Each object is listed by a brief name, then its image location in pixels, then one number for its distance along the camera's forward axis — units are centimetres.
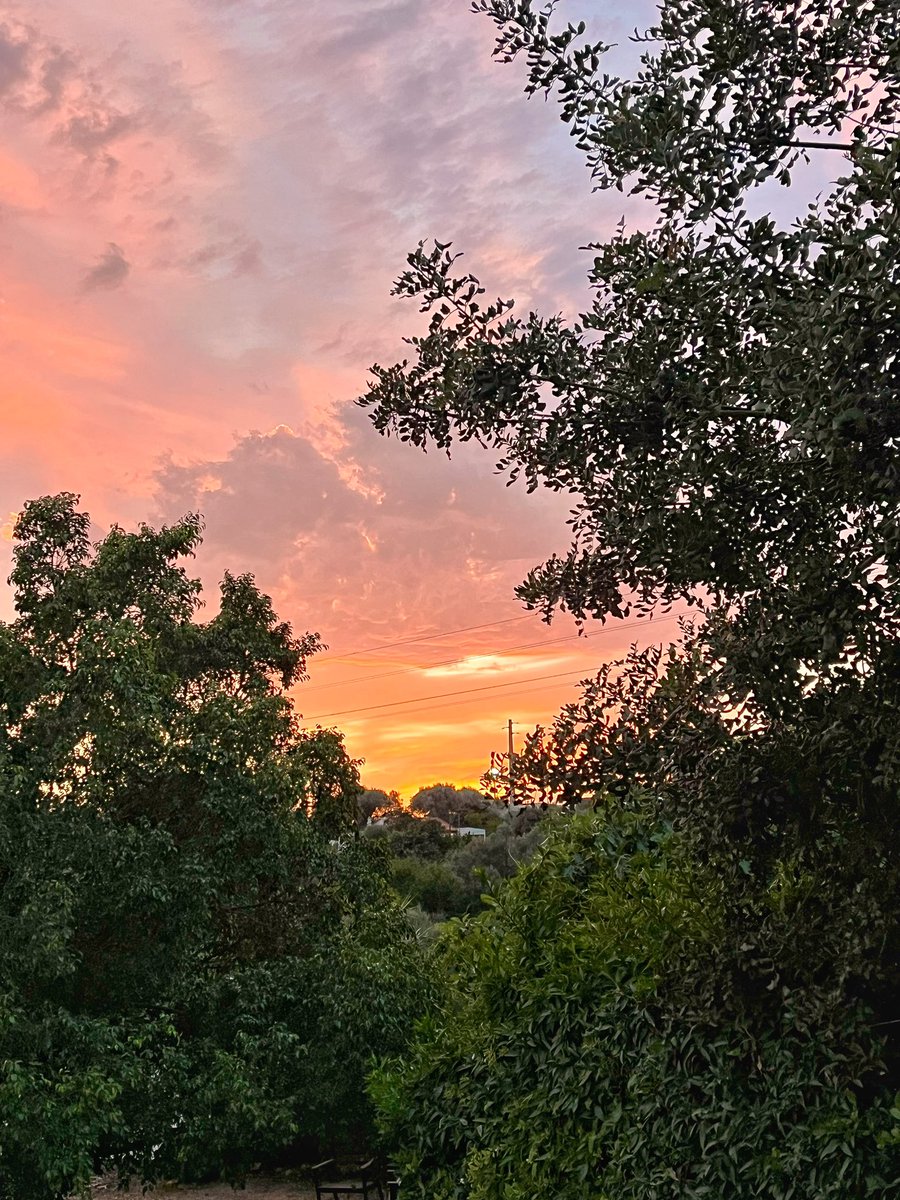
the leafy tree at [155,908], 980
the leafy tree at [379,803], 4886
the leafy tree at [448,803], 5819
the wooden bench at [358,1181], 1084
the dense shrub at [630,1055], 369
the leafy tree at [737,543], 312
